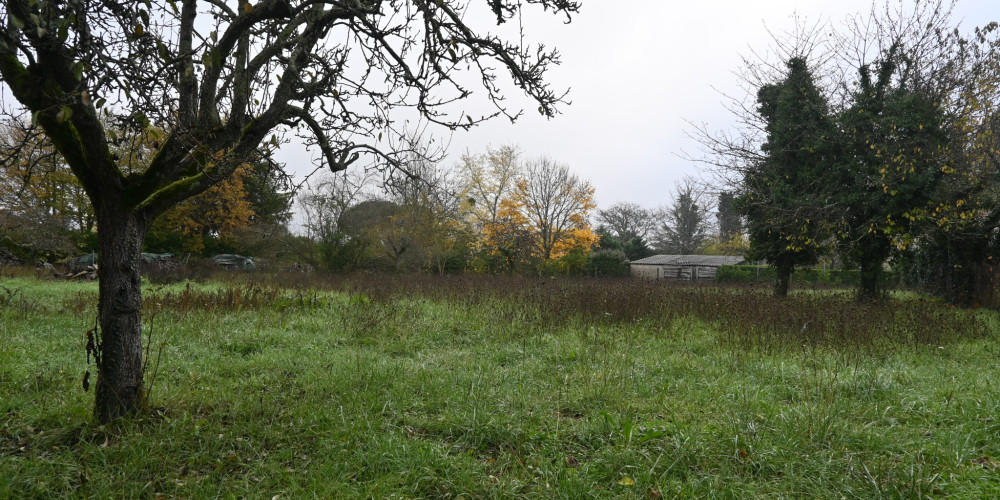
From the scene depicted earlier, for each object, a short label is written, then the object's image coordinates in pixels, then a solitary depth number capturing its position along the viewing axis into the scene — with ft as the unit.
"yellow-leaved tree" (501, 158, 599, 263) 91.50
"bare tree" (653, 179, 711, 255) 152.15
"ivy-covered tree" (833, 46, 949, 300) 38.42
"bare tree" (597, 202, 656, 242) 155.22
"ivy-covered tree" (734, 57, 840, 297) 43.80
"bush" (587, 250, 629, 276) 82.28
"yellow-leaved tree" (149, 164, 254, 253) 65.92
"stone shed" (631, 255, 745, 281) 106.32
